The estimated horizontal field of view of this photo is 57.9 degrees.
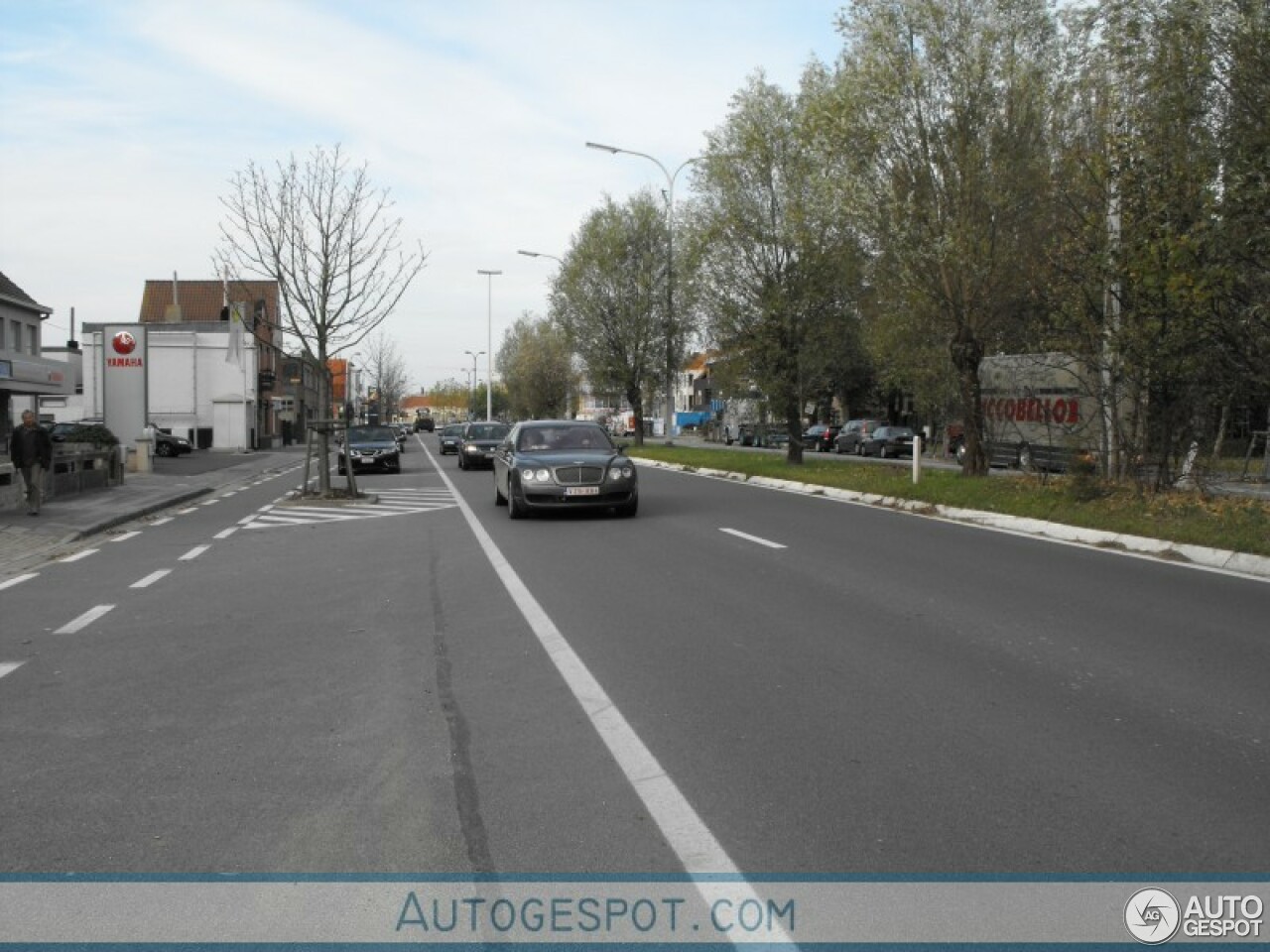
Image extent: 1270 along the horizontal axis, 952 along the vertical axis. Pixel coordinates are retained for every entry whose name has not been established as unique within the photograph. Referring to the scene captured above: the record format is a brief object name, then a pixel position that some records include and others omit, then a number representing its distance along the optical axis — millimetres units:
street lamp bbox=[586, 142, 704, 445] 39375
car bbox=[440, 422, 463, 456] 50156
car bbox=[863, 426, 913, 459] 46500
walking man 17641
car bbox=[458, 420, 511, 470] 34469
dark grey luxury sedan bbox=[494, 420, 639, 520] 16062
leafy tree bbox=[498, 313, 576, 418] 93312
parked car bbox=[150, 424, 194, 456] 47438
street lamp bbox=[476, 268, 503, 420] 85438
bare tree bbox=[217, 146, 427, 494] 21266
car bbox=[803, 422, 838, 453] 55312
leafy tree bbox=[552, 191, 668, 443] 50625
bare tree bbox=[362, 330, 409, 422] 97688
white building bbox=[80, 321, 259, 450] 58094
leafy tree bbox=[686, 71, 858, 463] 30281
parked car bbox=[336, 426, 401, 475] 32438
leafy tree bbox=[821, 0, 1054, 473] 20906
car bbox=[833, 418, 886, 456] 49250
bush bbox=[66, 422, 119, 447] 27289
